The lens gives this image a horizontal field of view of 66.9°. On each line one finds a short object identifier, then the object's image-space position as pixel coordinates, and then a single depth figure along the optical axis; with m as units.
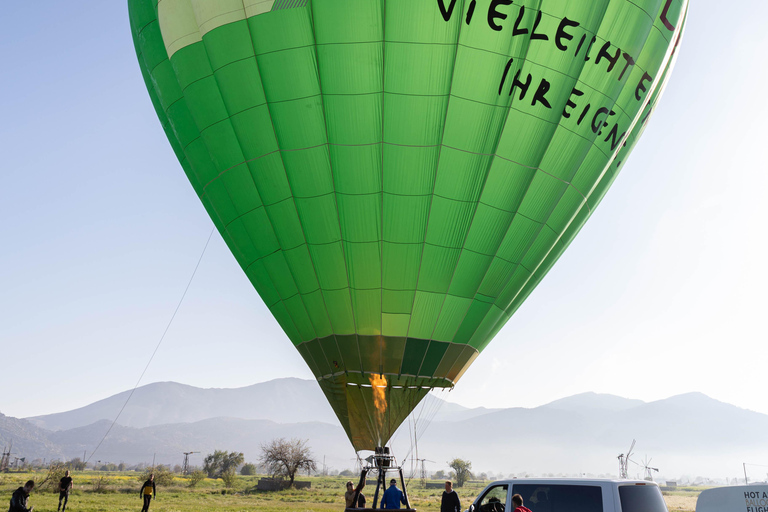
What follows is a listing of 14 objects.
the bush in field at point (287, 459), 69.81
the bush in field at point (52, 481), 37.50
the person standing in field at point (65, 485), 18.36
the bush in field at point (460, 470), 75.38
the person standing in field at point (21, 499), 9.73
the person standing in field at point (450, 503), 11.06
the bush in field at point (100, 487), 37.03
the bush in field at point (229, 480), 60.03
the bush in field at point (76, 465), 97.22
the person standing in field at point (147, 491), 18.25
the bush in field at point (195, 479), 52.97
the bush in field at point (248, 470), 117.44
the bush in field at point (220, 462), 94.53
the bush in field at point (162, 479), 48.92
